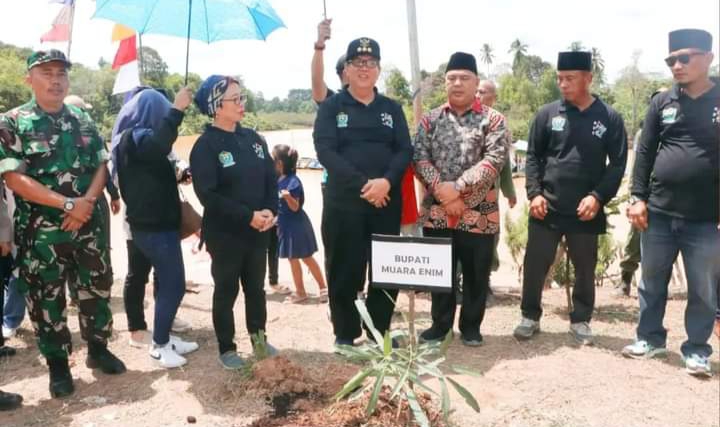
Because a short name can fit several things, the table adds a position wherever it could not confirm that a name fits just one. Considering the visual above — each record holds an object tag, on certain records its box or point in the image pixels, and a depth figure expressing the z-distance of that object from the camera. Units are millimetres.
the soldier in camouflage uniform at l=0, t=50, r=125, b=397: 3387
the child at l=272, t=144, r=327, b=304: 5684
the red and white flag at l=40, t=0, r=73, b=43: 5113
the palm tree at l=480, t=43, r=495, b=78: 78831
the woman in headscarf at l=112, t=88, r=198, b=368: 3697
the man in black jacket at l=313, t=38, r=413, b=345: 3816
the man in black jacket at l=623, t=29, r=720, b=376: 3766
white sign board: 3031
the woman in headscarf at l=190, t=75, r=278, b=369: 3580
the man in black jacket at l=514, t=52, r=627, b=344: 4172
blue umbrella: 3844
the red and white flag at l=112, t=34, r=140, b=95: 4918
